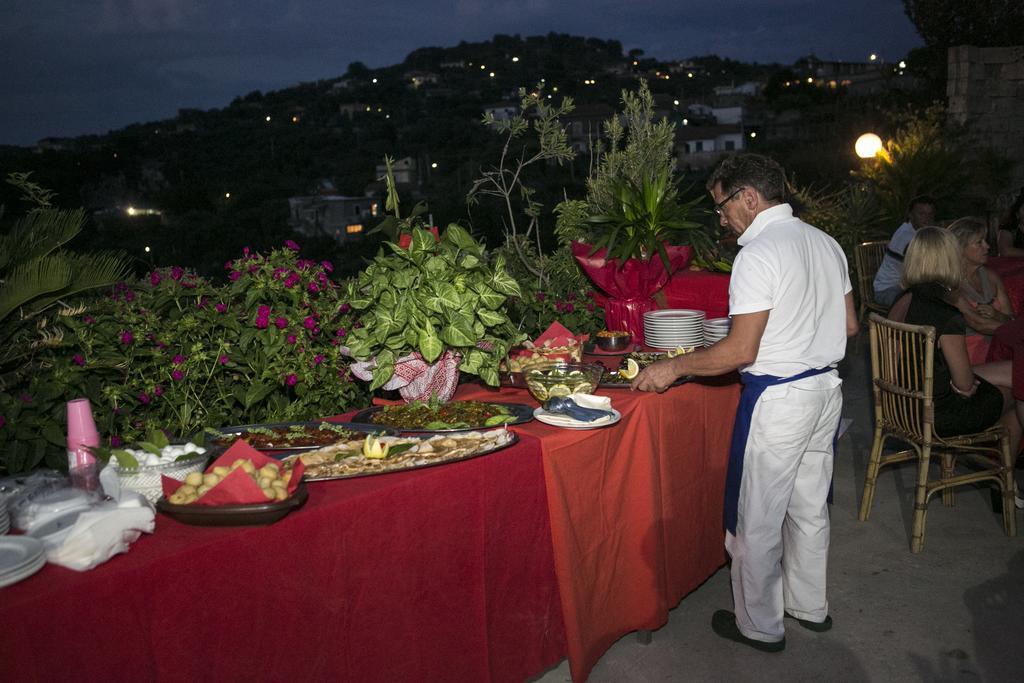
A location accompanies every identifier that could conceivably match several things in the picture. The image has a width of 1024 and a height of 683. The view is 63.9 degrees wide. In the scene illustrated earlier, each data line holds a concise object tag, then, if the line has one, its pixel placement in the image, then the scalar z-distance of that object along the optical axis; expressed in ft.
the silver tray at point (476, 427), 8.14
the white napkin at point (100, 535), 4.99
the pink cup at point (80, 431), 6.47
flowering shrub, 8.92
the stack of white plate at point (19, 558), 4.74
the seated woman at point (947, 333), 12.67
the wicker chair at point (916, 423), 12.54
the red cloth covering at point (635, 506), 8.46
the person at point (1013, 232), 23.21
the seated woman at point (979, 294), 16.37
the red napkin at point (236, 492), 5.72
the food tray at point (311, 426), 7.95
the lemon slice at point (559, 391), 9.14
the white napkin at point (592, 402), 8.87
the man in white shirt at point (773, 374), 8.65
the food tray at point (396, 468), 6.68
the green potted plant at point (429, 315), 8.55
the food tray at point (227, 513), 5.62
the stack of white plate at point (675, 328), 11.96
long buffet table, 5.04
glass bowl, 9.16
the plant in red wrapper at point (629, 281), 12.91
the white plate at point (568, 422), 8.32
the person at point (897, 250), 22.58
